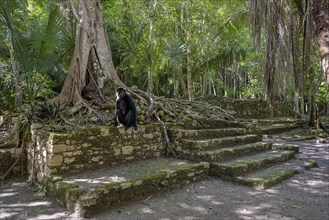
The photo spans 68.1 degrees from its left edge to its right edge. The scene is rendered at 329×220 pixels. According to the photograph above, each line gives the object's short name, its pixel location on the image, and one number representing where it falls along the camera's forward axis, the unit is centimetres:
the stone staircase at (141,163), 362
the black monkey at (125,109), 495
